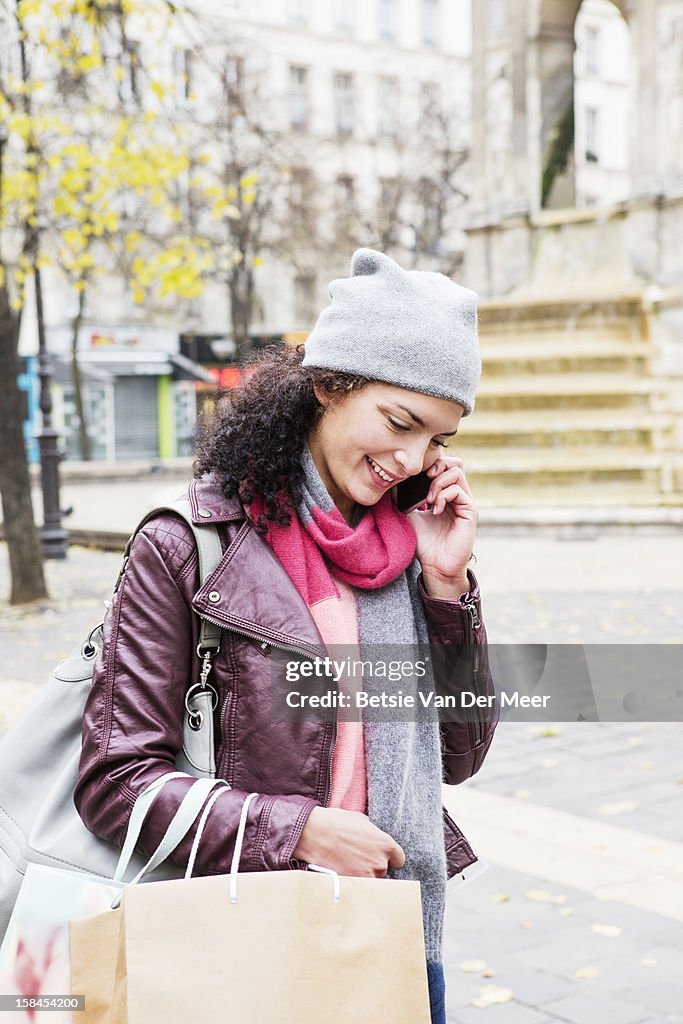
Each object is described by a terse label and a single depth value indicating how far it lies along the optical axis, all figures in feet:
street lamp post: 55.52
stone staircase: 55.62
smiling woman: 6.78
